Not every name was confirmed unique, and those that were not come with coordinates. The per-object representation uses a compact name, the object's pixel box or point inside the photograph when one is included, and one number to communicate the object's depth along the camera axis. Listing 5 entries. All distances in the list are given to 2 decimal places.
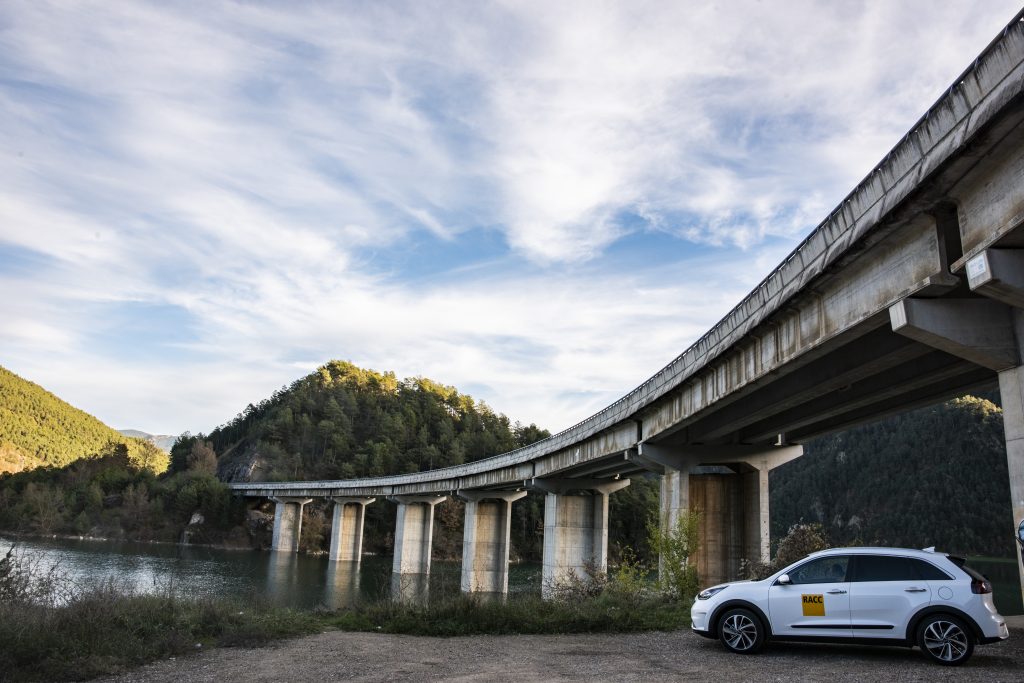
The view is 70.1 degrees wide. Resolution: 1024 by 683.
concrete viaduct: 9.71
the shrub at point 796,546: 22.89
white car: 10.37
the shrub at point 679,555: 23.09
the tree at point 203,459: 135.35
